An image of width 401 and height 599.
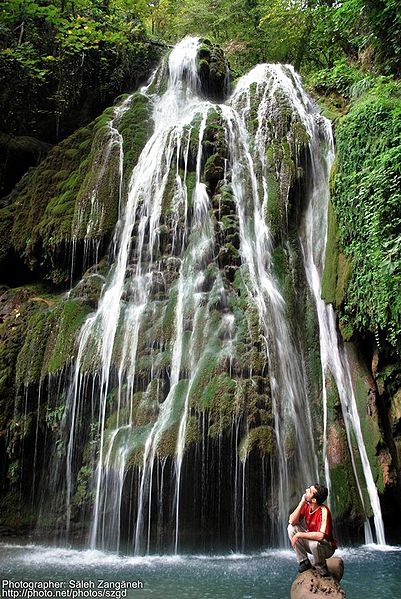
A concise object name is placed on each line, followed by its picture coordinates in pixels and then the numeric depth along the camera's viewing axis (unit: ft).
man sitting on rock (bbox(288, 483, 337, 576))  13.65
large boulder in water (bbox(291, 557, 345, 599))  13.11
